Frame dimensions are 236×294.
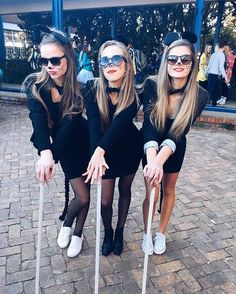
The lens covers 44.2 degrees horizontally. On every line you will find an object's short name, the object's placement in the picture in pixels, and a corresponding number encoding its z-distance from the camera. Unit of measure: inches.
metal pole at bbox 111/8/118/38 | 456.4
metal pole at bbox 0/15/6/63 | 530.9
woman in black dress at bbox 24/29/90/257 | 90.9
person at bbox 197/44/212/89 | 331.9
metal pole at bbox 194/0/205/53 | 272.5
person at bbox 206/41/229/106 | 301.7
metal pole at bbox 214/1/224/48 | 393.7
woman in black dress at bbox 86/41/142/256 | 90.3
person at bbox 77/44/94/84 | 321.3
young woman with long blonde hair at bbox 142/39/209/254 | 90.4
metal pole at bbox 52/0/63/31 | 305.1
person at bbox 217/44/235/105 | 334.3
